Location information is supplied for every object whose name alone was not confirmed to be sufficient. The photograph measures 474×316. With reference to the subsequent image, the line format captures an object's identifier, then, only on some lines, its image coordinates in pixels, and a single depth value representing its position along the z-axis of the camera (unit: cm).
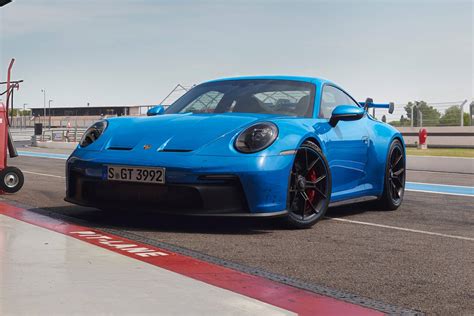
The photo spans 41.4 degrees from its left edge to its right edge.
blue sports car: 427
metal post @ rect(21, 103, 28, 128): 6829
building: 8832
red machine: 674
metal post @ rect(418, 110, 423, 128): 2272
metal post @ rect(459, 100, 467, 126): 2150
